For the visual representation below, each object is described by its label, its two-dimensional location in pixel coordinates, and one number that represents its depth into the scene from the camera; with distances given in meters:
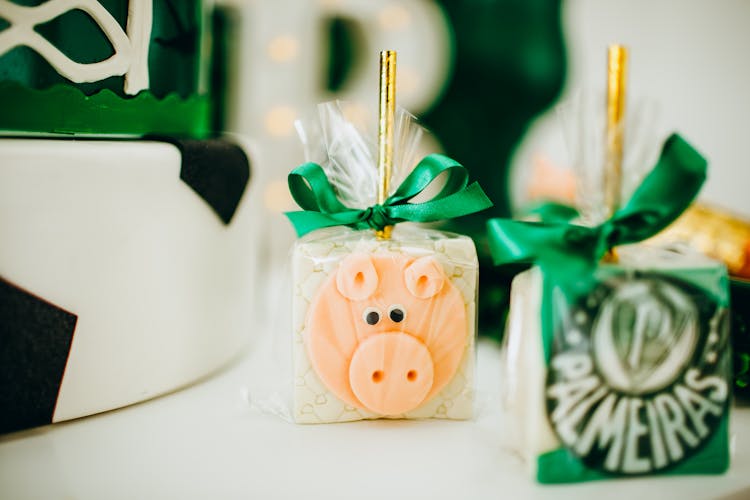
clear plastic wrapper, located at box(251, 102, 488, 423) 0.33
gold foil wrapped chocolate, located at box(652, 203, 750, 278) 0.36
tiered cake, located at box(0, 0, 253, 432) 0.32
